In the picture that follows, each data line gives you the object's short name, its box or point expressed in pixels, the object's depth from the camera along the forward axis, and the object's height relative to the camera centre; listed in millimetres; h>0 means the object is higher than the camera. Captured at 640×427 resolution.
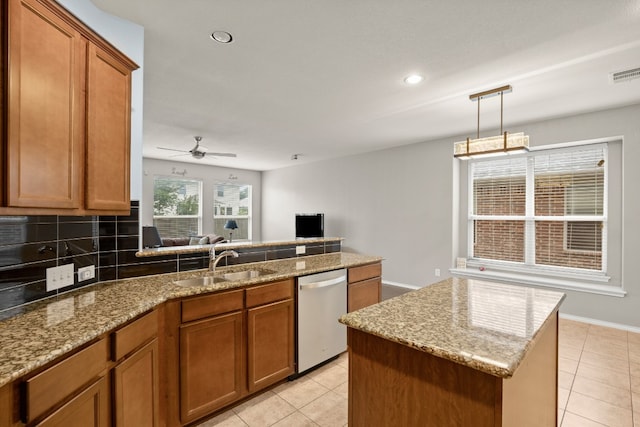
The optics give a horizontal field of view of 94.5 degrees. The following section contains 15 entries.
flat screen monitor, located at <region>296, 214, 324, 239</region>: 6895 -297
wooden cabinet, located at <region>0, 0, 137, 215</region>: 1175 +448
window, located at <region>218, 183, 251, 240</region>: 8188 +115
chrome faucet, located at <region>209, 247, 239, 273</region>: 2462 -377
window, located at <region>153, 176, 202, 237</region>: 7129 +124
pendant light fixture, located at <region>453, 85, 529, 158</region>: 2295 +569
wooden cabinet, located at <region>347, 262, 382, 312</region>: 2922 -752
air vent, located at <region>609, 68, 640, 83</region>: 2609 +1273
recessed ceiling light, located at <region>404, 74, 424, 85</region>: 2775 +1298
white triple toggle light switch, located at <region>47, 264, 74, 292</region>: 1653 -385
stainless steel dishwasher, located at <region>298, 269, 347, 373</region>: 2477 -911
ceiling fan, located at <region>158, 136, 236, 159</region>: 4836 +979
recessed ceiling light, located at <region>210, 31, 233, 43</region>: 2125 +1286
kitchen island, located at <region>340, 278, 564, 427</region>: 1020 -582
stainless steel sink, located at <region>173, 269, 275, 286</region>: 2279 -539
